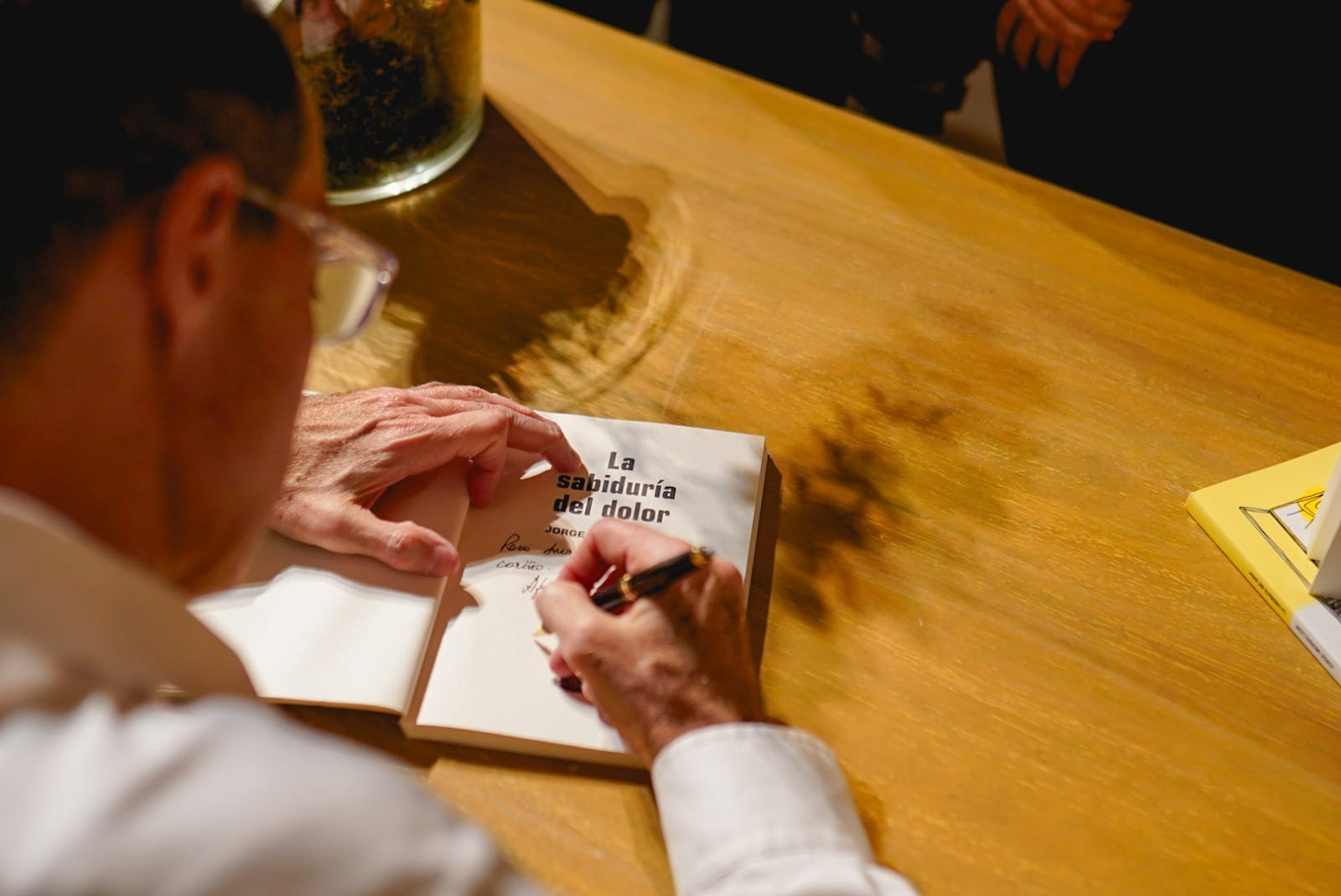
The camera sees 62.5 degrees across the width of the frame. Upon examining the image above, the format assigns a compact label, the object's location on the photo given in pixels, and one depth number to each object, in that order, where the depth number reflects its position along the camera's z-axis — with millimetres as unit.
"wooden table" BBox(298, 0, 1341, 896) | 845
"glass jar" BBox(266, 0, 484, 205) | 1143
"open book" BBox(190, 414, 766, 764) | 868
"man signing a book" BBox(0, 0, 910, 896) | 473
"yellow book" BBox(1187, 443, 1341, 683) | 945
